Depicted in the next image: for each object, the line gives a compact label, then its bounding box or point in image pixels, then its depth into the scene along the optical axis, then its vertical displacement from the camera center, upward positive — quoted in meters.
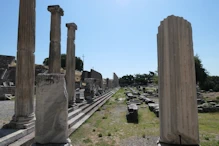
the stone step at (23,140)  4.39 -1.59
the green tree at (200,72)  37.31 +2.17
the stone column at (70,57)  11.20 +1.72
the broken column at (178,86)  2.77 -0.07
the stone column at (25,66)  5.84 +0.62
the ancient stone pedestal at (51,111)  3.74 -0.64
